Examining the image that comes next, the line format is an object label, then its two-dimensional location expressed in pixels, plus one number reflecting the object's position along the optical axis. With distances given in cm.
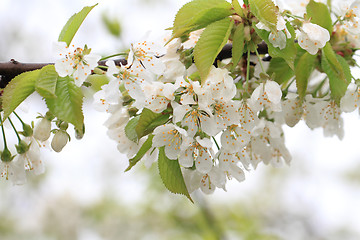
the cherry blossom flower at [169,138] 95
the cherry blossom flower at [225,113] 95
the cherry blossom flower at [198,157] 97
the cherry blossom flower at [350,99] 102
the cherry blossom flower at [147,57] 96
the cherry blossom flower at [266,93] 96
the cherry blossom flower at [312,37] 96
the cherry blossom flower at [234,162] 98
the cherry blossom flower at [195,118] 94
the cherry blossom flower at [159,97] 95
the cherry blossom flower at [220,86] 95
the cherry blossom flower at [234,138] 96
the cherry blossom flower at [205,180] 98
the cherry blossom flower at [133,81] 95
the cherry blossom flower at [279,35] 94
